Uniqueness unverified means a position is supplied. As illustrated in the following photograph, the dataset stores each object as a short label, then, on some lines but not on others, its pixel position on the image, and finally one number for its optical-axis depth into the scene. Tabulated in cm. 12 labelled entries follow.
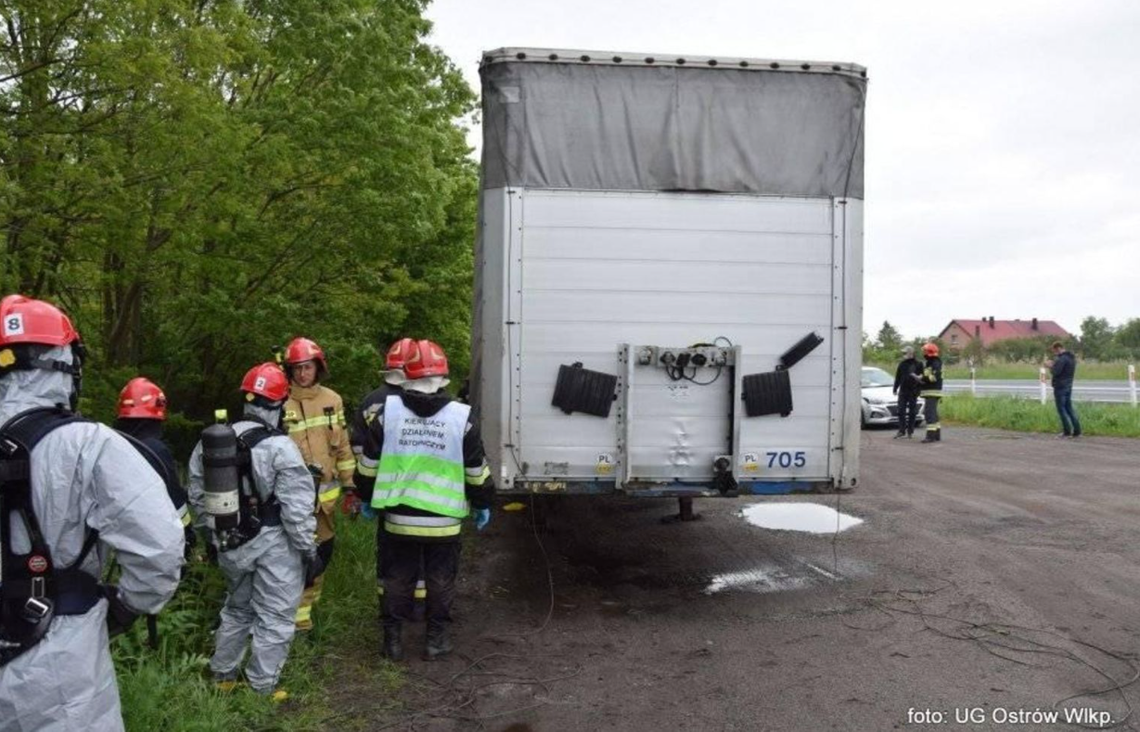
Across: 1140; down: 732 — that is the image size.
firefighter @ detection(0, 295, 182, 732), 279
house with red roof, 9250
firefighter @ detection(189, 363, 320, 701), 469
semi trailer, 606
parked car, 1931
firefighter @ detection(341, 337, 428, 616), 557
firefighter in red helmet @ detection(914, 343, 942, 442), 1603
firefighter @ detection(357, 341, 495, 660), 539
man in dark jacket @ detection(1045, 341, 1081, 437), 1579
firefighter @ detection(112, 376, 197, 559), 510
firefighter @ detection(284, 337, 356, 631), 579
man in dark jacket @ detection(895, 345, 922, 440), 1673
